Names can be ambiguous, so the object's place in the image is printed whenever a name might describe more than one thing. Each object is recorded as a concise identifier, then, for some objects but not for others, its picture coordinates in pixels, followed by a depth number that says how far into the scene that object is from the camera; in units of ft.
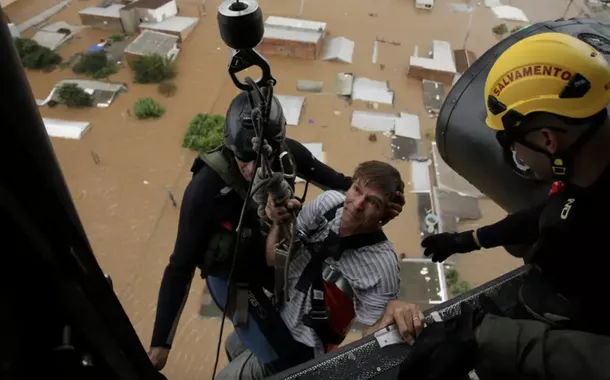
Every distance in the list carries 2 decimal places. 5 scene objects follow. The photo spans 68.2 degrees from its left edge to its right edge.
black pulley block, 2.40
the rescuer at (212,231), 4.48
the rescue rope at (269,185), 2.83
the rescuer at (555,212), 3.18
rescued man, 4.37
